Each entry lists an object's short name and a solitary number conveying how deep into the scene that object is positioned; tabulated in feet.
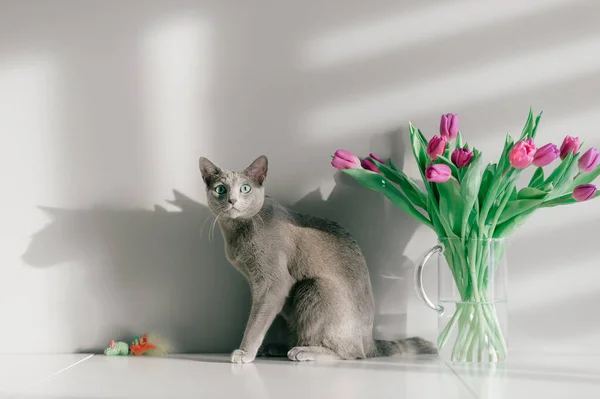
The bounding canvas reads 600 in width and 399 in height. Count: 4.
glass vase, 4.73
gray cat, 4.88
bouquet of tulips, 4.62
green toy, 5.35
